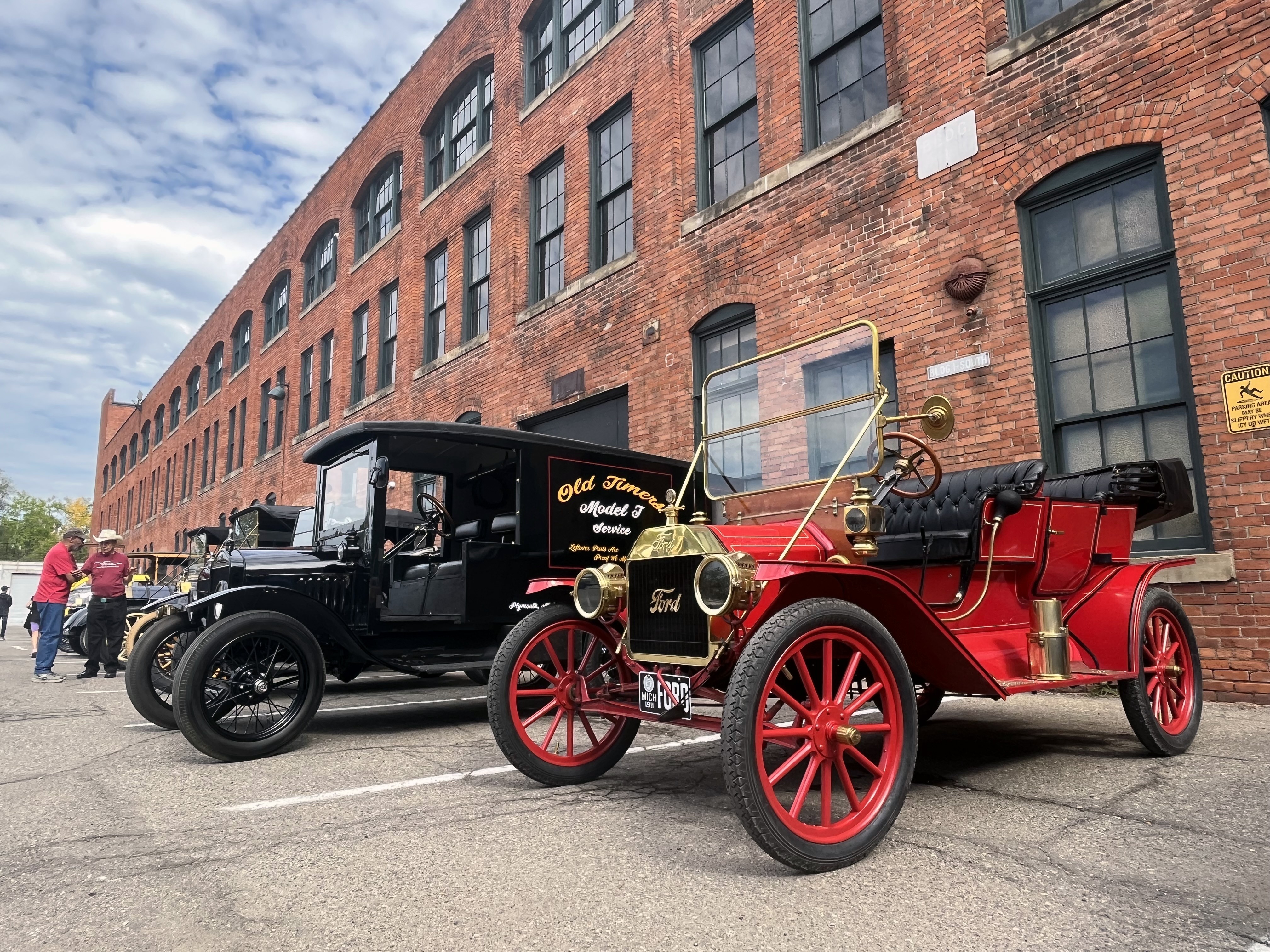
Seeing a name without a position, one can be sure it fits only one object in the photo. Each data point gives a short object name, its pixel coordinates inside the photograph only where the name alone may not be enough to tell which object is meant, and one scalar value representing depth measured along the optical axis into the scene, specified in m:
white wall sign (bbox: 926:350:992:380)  7.12
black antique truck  5.04
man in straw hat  9.87
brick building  5.88
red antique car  2.89
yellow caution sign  5.56
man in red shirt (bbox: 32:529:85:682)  9.98
